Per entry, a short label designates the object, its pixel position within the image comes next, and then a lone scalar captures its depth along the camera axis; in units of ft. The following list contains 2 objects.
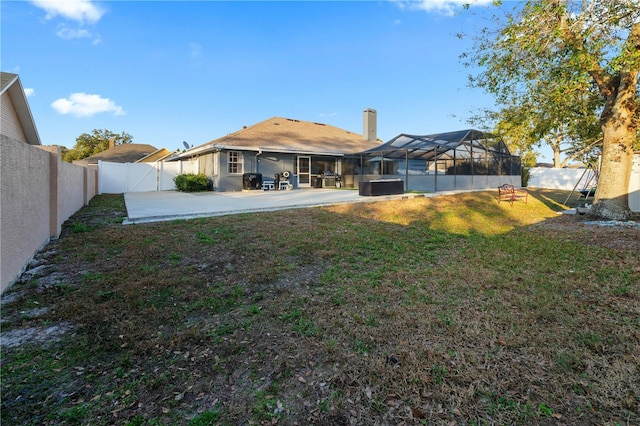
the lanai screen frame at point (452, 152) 50.52
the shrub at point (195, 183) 53.52
